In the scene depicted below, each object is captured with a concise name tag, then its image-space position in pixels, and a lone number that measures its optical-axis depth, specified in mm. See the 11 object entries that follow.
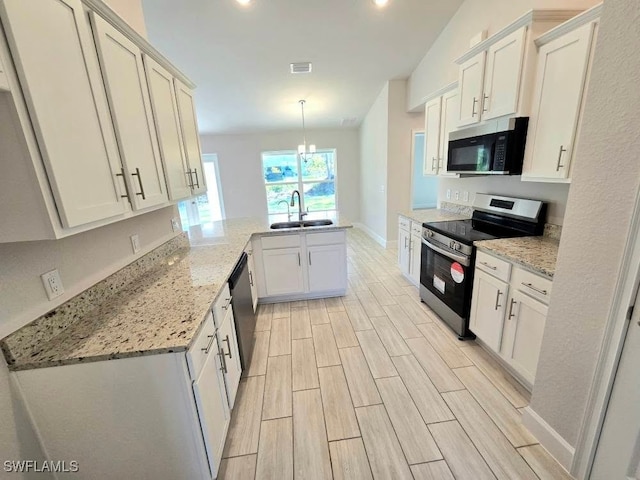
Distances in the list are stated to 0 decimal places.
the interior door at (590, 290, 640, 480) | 1104
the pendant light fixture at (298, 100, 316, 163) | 5129
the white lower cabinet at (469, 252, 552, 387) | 1705
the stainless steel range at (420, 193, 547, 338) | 2283
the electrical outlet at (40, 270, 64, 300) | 1192
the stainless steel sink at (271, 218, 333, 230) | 3340
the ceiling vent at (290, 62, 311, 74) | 3847
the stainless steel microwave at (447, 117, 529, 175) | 2100
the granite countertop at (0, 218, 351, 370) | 1066
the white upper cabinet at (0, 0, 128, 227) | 886
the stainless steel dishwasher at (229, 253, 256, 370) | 1970
